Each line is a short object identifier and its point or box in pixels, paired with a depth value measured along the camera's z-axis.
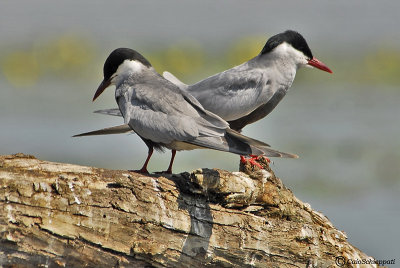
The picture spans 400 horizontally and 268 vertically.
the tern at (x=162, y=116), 9.14
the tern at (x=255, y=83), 11.39
